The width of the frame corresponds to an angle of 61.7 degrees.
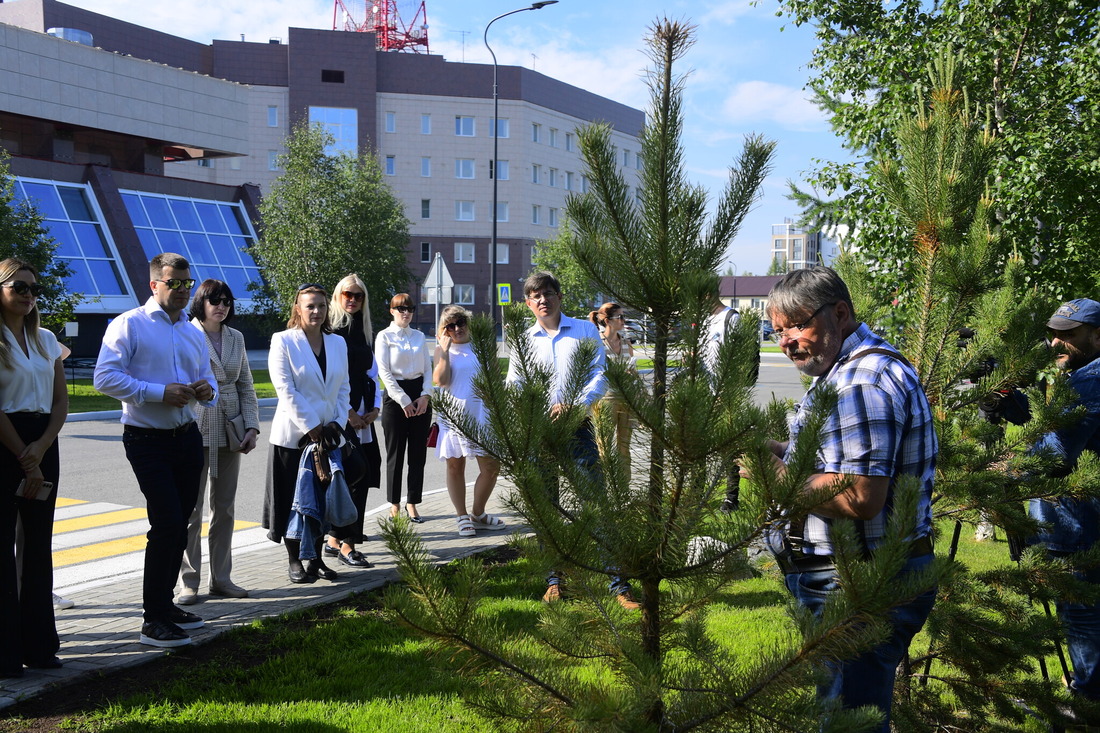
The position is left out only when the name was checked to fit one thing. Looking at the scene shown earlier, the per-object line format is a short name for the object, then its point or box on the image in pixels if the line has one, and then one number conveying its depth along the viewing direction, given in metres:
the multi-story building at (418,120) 60.41
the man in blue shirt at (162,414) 4.84
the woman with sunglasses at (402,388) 7.84
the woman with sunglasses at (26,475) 4.34
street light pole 25.02
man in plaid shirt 2.38
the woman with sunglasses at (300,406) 6.10
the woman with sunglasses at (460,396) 7.32
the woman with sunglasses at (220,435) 5.74
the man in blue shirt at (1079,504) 3.74
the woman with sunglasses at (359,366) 7.19
